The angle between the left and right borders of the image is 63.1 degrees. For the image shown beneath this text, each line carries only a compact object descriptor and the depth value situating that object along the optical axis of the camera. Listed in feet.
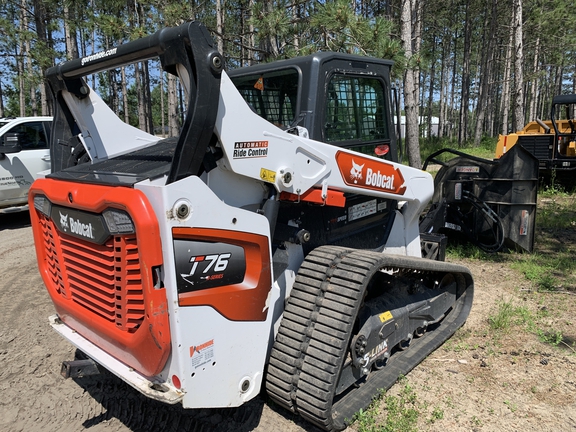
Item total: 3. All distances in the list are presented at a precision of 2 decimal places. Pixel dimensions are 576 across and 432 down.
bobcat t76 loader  7.42
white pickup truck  27.02
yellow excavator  36.54
